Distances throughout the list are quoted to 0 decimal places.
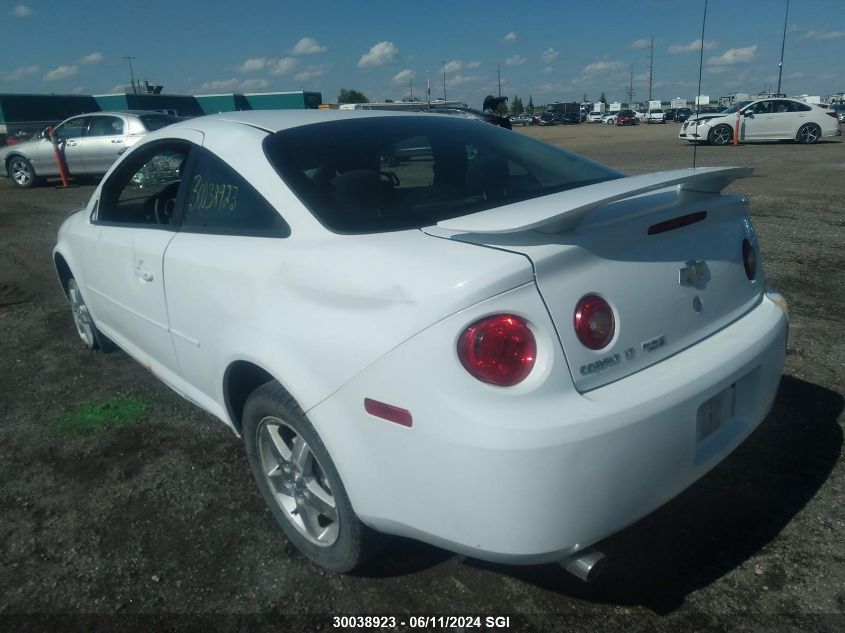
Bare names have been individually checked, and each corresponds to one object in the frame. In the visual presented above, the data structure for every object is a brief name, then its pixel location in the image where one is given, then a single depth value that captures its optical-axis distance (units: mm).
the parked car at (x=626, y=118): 56362
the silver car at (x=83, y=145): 13555
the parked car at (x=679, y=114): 54500
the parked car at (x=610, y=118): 66688
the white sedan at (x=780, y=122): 21141
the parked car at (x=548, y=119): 70500
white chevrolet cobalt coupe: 1742
